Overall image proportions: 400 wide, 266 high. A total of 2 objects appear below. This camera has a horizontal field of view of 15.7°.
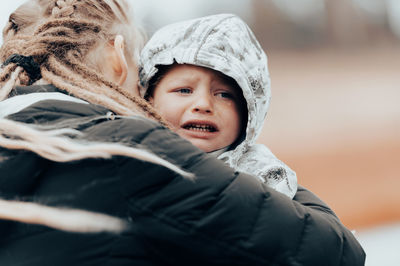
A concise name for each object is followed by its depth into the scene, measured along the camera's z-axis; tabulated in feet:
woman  4.67
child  5.57
